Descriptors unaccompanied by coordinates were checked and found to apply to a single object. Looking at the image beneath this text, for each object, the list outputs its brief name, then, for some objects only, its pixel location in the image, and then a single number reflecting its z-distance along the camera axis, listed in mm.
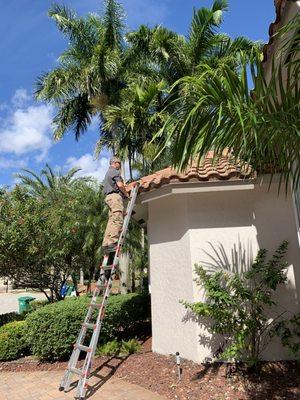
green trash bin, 19778
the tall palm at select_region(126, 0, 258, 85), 16641
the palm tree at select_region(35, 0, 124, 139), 17578
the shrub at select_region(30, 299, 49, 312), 15866
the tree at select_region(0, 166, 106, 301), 10680
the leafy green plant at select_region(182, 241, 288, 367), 5855
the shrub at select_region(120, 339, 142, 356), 7547
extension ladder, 5301
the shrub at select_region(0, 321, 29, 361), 8242
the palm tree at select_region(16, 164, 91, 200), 24809
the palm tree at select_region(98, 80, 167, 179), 13578
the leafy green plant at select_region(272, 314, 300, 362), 5956
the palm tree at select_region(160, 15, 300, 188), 3256
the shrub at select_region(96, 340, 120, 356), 7508
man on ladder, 6789
